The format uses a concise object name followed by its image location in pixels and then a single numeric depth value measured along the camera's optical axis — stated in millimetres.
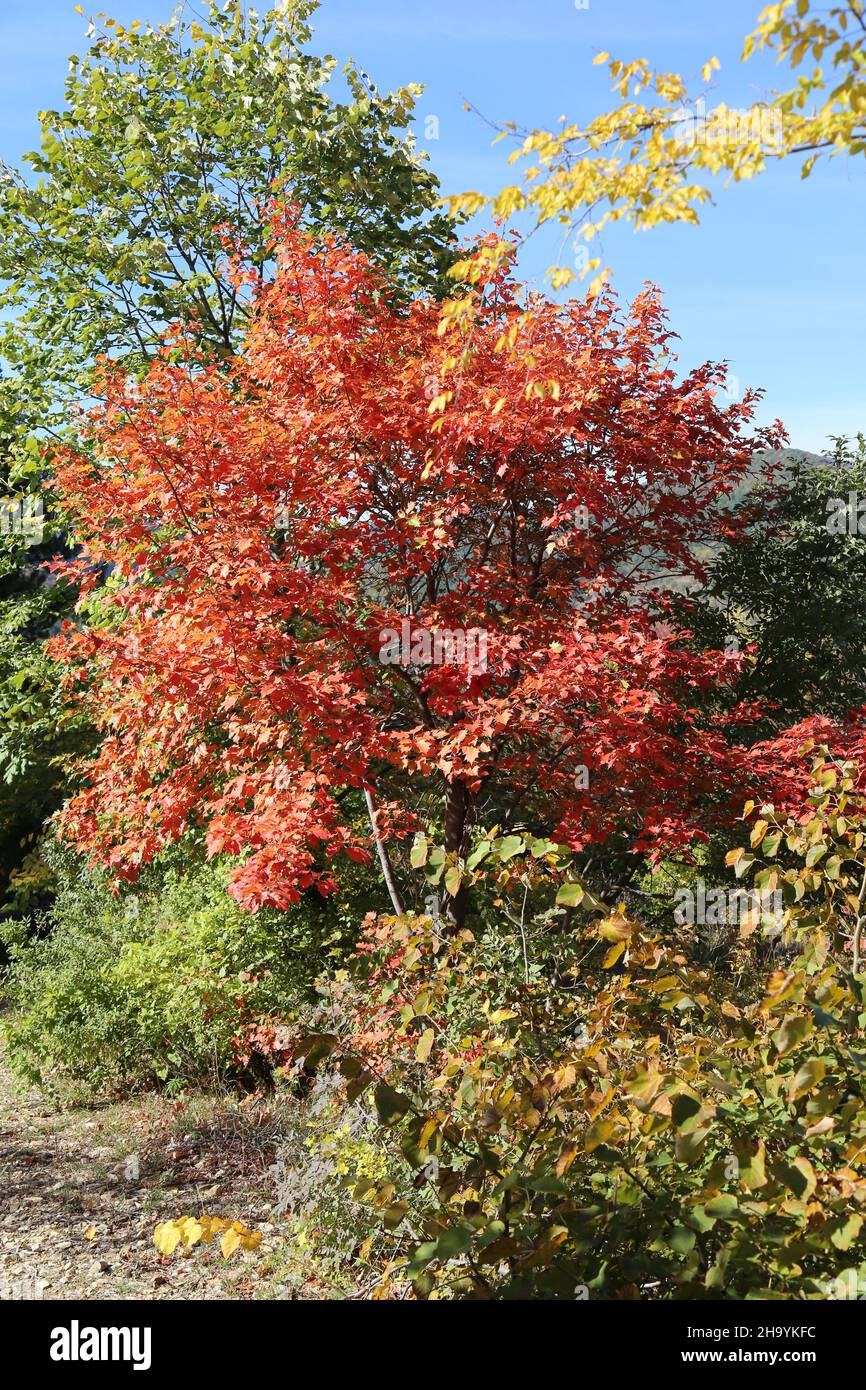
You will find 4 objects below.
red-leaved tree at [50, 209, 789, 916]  6137
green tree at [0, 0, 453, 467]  10211
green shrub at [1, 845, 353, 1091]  7898
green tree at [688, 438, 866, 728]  10188
